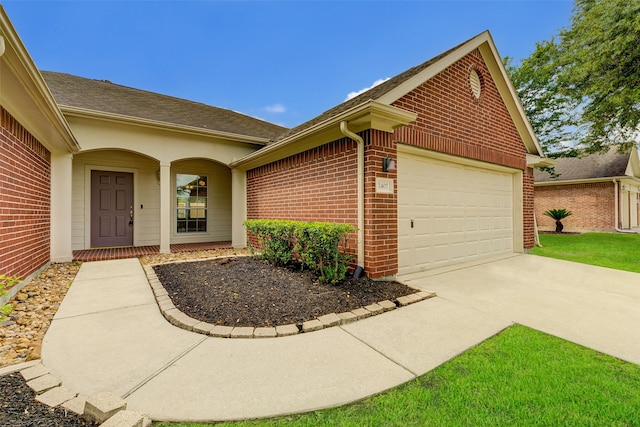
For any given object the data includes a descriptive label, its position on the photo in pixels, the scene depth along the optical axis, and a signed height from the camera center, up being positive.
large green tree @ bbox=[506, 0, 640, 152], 7.94 +4.78
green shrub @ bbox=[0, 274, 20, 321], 1.56 -0.54
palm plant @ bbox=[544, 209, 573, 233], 14.21 -0.04
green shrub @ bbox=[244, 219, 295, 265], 5.02 -0.48
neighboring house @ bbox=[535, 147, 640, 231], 15.04 +1.32
